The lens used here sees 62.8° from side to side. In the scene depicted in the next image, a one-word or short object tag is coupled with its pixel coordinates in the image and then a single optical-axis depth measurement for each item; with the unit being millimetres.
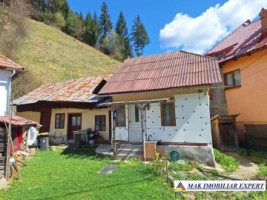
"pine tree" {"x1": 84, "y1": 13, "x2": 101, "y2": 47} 69250
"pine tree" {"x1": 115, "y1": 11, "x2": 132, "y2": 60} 71206
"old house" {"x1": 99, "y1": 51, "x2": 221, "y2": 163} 11000
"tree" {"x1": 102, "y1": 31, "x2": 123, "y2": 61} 67875
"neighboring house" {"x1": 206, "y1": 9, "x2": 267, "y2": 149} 12258
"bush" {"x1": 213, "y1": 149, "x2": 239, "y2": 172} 9898
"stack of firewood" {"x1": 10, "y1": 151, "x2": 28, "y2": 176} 9398
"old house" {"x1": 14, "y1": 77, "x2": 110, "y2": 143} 17562
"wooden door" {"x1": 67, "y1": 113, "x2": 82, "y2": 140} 18422
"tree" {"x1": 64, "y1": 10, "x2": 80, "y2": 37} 69375
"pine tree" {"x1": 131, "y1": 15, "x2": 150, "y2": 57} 76625
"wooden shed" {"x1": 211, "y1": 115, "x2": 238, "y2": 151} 12688
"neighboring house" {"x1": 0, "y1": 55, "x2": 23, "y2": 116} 11906
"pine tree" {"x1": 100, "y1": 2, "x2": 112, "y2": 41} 75125
